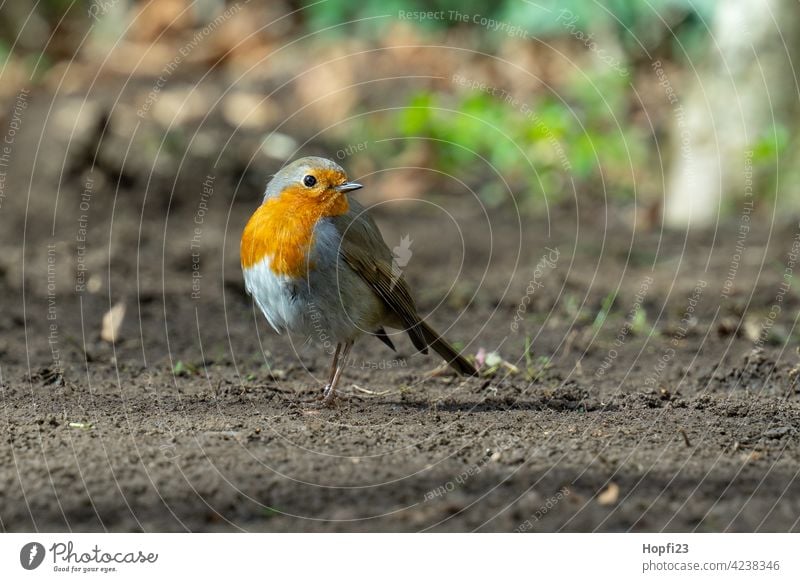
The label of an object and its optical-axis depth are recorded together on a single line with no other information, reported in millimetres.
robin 8375
